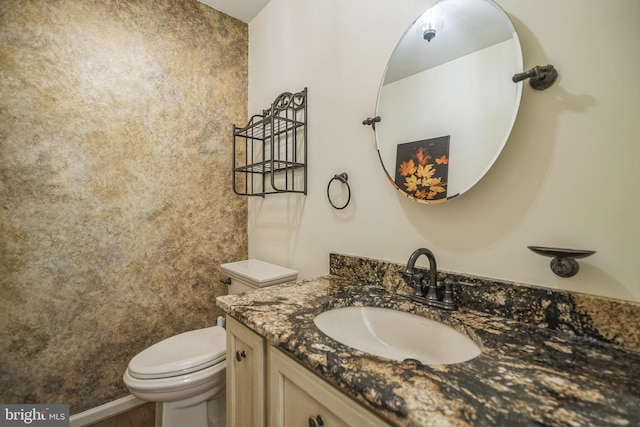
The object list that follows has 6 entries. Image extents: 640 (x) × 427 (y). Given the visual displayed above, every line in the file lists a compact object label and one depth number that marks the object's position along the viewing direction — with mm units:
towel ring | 1264
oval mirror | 798
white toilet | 1162
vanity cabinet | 559
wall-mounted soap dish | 645
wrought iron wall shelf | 1519
